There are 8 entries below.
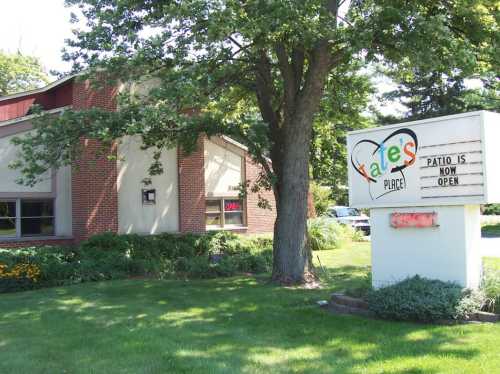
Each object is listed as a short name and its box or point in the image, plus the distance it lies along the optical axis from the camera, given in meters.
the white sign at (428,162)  8.74
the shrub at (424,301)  8.24
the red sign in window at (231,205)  22.52
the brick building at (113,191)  17.55
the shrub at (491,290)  8.57
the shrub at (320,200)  32.97
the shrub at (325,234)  23.42
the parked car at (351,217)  30.41
